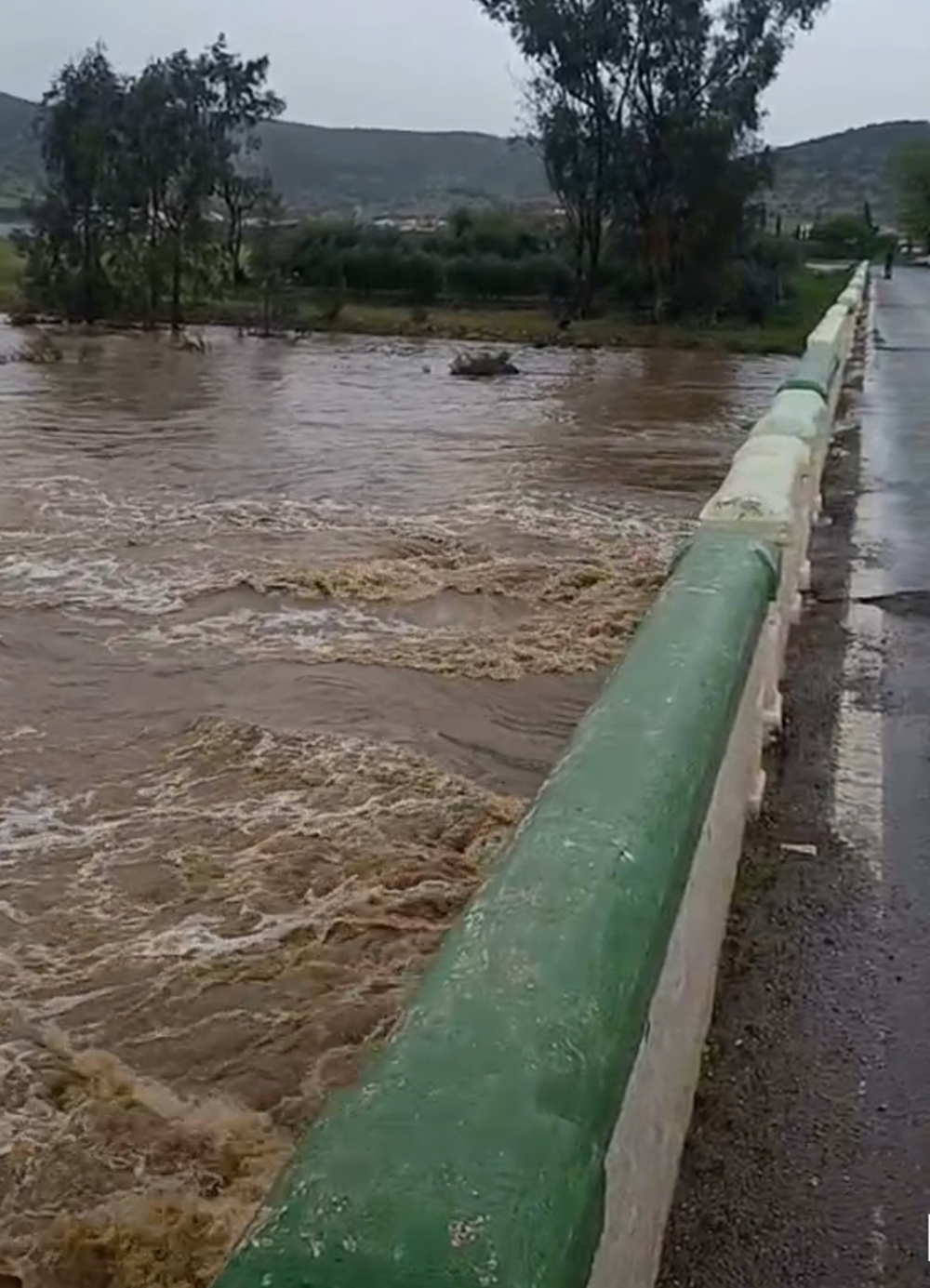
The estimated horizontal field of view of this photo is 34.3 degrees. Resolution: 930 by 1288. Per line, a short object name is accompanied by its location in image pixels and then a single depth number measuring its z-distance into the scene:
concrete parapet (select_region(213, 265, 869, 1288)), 1.34
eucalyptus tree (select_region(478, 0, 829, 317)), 37.56
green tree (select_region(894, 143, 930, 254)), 94.88
